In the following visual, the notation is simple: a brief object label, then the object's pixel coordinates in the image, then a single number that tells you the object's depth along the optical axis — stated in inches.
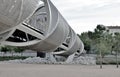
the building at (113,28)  4335.6
